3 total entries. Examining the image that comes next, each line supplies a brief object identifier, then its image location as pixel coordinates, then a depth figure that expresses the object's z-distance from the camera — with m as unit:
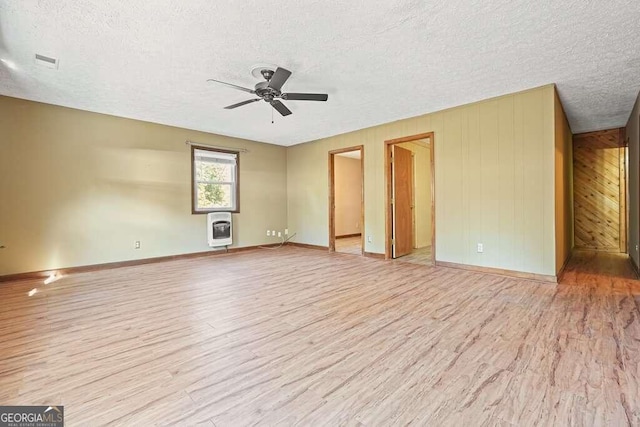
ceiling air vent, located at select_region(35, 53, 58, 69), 2.94
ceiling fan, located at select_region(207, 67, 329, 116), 3.02
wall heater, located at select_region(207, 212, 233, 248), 5.91
